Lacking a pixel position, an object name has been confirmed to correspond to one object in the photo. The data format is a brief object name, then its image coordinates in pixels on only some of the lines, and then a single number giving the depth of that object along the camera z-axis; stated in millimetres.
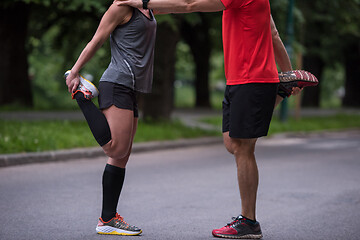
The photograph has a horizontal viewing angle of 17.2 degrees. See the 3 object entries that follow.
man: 8399
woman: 8572
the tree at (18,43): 36804
